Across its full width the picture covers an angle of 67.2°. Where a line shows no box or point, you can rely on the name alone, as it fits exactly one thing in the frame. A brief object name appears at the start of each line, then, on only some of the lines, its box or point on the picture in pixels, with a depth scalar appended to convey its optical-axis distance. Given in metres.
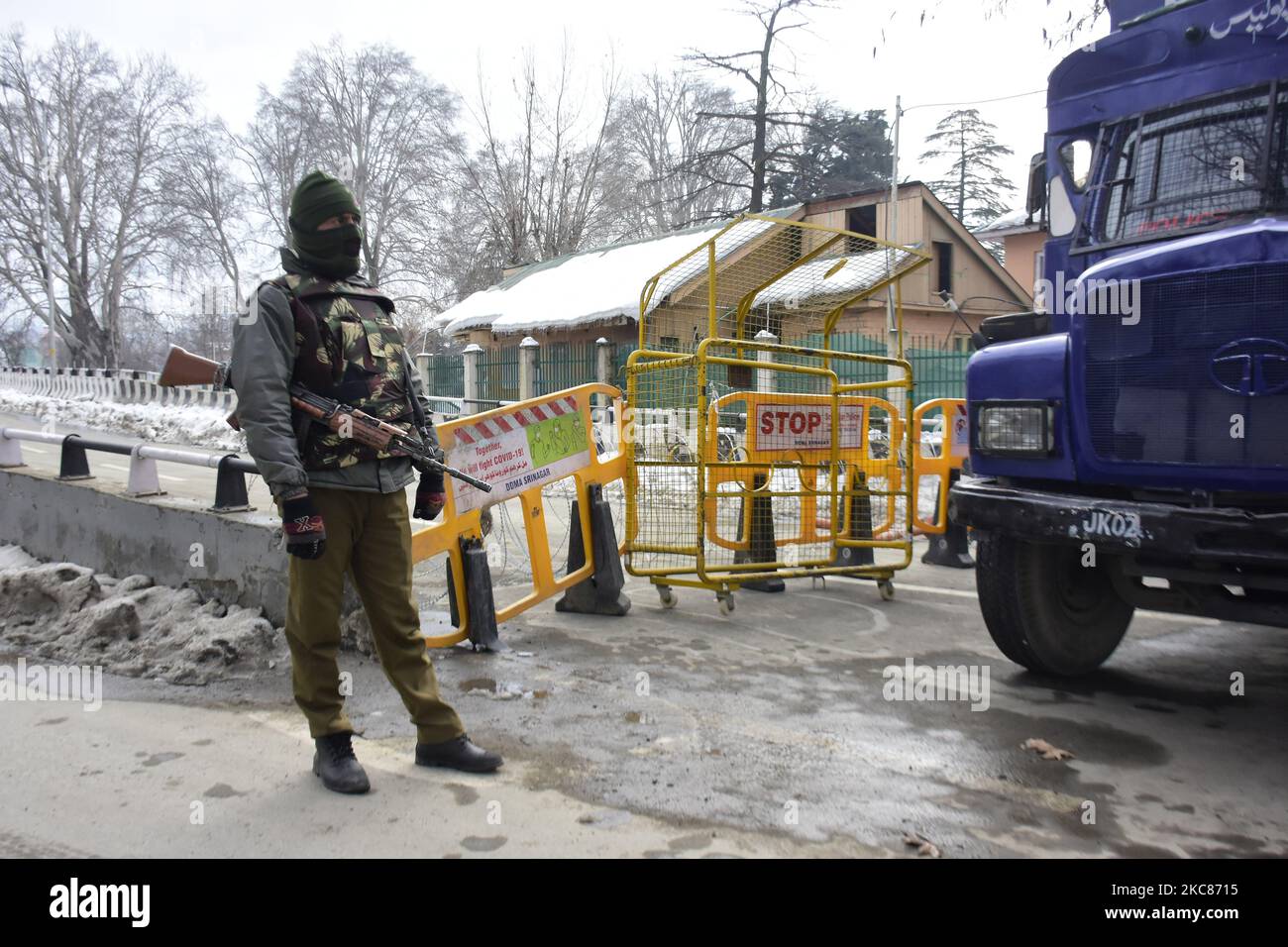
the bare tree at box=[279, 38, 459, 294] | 36.44
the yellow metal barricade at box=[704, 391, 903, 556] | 6.60
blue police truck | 3.62
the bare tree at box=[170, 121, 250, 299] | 37.06
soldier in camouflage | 3.15
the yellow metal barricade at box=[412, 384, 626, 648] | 5.17
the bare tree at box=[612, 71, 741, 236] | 33.97
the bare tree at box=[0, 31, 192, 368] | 35.91
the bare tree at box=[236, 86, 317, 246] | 37.16
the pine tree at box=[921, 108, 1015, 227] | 44.81
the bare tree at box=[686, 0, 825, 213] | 30.27
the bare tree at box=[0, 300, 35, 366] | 39.83
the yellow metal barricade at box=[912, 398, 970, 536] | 8.45
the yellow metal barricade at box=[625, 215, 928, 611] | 6.45
